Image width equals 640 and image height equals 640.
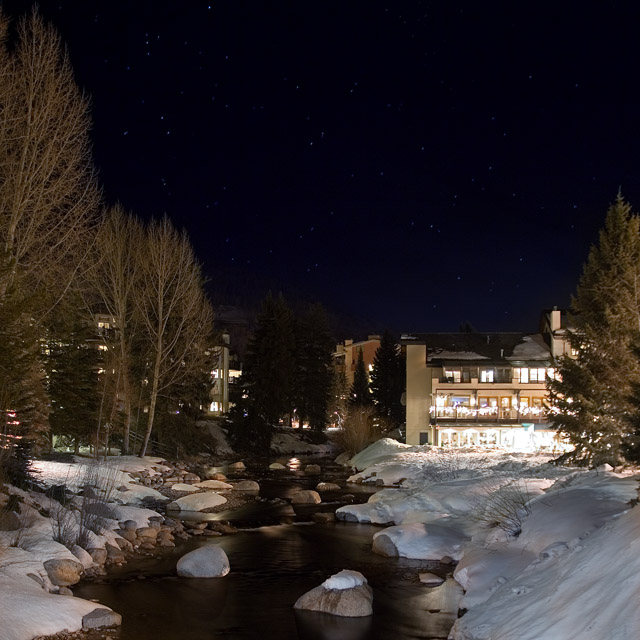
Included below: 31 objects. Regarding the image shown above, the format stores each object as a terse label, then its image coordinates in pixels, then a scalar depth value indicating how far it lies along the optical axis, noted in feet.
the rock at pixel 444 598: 45.50
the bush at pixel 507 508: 54.03
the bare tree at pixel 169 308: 125.80
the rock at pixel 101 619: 40.13
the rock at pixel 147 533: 64.59
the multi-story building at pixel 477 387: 163.43
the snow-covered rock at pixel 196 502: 84.74
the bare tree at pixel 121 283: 123.13
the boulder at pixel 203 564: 53.42
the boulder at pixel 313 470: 133.43
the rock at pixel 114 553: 56.90
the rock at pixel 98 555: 54.49
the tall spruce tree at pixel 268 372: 184.65
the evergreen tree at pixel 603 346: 87.92
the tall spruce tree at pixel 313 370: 216.13
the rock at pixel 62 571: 46.55
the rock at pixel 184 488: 100.38
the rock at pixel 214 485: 105.53
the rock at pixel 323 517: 78.69
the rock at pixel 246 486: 105.19
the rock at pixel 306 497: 93.20
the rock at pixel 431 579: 51.31
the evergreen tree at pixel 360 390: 224.94
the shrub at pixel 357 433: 161.27
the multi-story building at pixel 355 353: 304.09
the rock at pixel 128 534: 62.88
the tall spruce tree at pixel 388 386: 219.41
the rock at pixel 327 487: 107.24
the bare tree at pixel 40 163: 72.79
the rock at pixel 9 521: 49.42
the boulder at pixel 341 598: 44.60
